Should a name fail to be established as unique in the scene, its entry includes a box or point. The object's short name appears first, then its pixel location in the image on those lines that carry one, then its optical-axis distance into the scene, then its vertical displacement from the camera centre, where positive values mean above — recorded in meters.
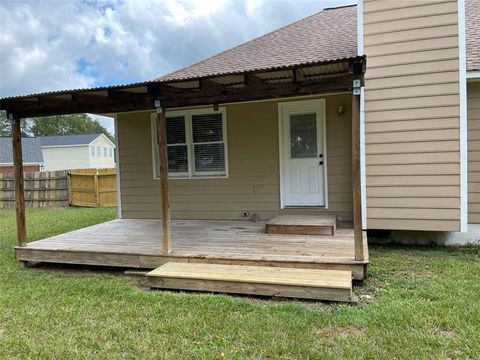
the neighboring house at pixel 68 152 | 31.75 +1.29
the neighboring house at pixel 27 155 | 26.27 +0.96
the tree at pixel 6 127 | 48.41 +5.58
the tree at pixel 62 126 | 51.78 +5.93
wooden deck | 4.09 -1.12
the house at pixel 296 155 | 4.03 +0.06
